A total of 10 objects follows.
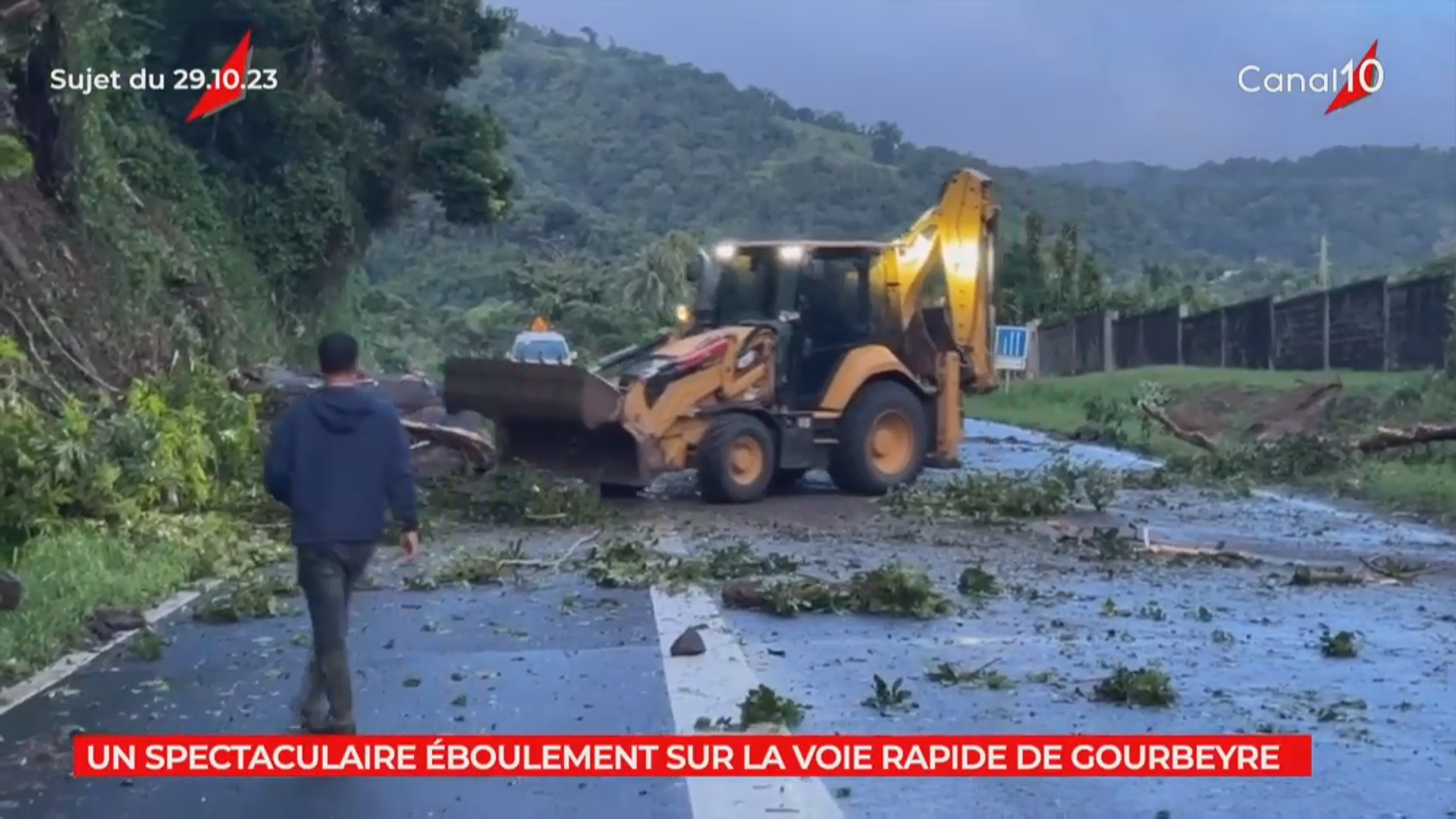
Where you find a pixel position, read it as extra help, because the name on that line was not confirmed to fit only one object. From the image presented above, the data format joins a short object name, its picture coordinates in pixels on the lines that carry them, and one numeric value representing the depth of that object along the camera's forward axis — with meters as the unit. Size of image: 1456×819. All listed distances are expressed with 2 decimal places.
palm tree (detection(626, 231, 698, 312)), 61.72
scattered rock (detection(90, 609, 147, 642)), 11.59
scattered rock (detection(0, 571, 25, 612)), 10.20
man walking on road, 8.62
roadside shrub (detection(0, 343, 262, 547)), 14.38
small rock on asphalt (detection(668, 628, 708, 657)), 10.50
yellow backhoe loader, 19.47
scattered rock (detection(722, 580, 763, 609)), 12.38
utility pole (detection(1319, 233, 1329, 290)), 52.06
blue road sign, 40.44
